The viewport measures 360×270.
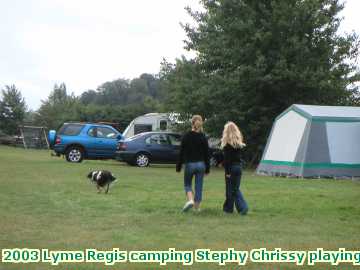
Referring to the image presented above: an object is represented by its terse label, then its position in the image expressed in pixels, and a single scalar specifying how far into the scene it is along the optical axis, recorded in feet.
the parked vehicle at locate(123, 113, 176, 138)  113.60
